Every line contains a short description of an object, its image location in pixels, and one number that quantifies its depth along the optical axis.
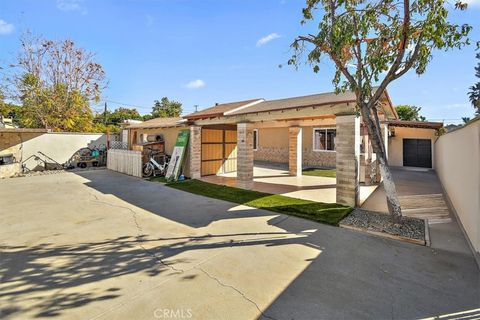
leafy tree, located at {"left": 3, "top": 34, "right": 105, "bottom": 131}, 18.50
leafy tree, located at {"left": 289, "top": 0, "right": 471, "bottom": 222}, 4.54
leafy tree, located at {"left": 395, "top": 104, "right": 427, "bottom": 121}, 30.02
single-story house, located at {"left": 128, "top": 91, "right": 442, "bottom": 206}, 7.22
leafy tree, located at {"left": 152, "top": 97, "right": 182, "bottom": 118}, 45.72
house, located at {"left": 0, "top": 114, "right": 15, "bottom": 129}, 25.01
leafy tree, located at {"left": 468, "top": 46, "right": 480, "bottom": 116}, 29.08
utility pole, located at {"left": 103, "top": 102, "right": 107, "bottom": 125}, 38.37
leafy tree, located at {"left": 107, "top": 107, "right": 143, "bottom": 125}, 42.22
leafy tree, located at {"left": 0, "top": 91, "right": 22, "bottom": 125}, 18.41
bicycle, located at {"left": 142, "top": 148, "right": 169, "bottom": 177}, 13.16
